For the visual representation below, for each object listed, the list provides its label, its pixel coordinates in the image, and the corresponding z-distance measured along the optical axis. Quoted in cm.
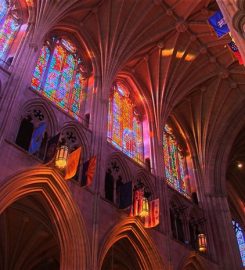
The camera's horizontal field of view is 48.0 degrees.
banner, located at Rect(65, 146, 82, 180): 888
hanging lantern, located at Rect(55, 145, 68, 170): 883
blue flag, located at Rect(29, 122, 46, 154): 908
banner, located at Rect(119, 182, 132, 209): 1058
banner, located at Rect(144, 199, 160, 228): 1061
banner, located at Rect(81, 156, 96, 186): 947
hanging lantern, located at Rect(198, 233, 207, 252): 1288
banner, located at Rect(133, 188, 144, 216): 1061
